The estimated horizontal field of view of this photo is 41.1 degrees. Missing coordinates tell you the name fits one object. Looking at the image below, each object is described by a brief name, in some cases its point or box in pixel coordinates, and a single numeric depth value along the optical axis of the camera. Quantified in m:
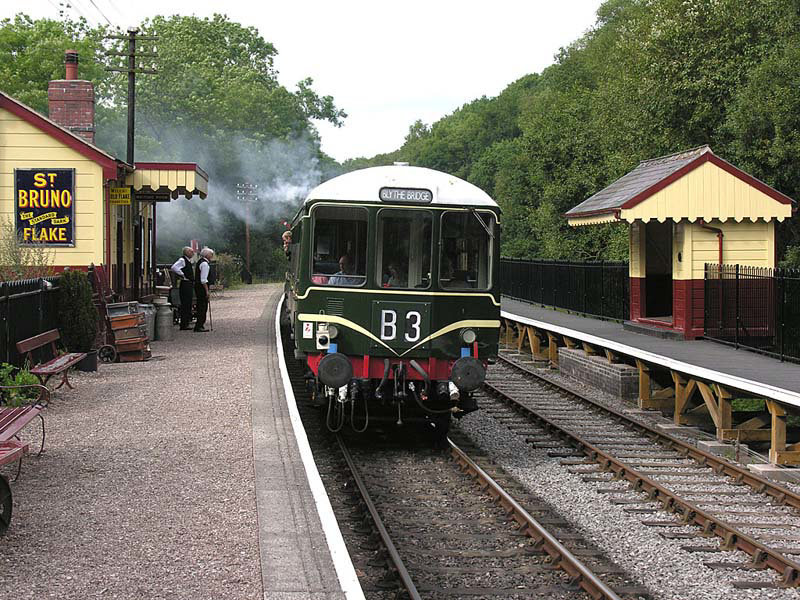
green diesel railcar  11.10
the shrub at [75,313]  15.99
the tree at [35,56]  55.09
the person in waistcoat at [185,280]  22.52
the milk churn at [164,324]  21.36
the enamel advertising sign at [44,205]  18.23
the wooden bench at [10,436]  7.12
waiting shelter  16.64
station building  18.17
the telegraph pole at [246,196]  55.54
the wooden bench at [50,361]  12.85
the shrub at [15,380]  12.00
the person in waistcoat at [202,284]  22.41
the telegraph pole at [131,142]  23.50
